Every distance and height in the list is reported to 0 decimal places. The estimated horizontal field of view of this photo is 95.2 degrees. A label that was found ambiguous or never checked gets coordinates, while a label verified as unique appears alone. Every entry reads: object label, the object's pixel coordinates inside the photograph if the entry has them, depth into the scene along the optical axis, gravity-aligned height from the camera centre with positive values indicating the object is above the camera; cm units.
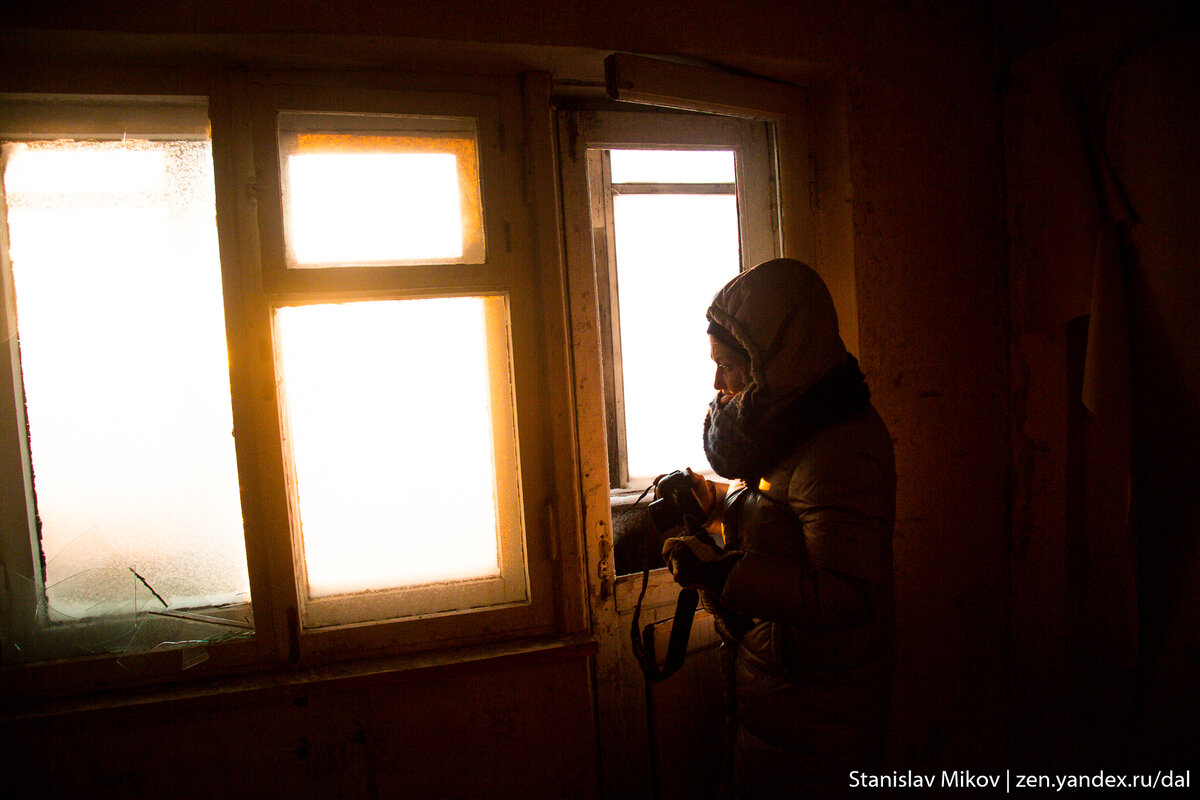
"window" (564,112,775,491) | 196 +28
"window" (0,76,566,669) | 138 +6
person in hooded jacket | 110 -40
